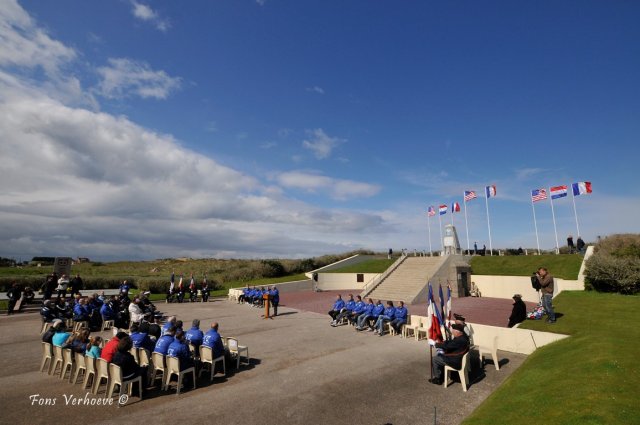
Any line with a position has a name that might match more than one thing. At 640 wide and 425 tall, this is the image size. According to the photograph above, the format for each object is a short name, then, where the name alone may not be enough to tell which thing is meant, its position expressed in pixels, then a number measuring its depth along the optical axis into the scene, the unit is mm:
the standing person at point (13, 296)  19500
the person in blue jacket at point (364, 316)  16469
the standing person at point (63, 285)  21509
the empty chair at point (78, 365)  8734
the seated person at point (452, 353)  9102
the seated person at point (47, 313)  14070
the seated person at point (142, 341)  9543
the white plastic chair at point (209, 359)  9391
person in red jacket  8186
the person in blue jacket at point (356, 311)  17312
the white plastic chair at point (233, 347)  10573
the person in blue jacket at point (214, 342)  9633
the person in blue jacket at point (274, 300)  20875
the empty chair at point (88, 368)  8414
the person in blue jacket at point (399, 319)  15188
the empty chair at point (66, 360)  9105
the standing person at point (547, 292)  13875
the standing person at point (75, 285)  21859
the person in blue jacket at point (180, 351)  8601
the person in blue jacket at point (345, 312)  17859
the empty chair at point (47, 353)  9750
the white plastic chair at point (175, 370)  8414
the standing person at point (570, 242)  31266
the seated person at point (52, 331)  9859
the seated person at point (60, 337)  9627
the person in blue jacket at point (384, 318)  15425
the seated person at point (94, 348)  8516
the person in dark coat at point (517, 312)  14258
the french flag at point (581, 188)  30781
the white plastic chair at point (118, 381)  7699
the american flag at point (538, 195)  32797
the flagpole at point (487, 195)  38375
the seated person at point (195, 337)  10184
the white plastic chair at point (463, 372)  8844
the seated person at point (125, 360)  7777
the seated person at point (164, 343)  9008
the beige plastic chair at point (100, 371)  8023
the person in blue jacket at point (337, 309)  18297
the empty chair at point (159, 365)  8812
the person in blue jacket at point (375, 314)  16188
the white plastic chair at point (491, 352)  10566
